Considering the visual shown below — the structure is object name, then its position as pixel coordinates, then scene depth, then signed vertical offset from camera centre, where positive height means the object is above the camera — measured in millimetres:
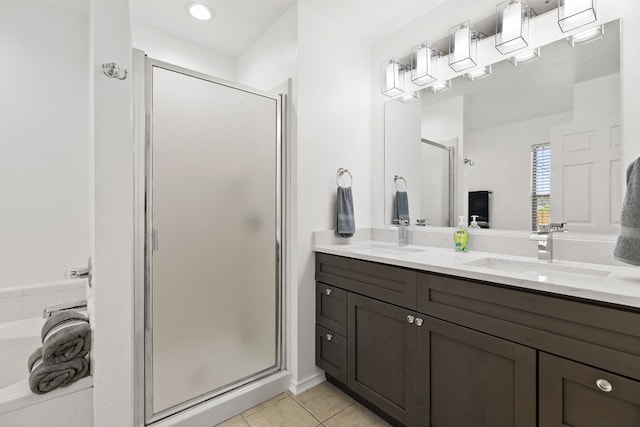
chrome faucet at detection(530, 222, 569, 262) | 1444 -135
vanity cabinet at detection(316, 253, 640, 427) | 907 -560
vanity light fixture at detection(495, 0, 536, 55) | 1560 +1013
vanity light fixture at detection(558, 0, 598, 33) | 1372 +944
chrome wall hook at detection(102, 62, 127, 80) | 1219 +586
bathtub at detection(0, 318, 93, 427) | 1119 -779
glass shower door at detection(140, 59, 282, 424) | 1476 -153
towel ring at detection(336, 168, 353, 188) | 2168 +289
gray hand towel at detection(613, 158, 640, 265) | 1006 -43
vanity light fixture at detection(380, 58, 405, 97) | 2154 +990
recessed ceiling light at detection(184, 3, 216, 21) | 1956 +1365
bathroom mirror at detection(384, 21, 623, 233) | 1379 +385
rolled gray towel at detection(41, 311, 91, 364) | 1231 -559
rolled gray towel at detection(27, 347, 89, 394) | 1169 -672
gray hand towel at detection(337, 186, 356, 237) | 2064 -20
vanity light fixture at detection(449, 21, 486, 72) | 1772 +1020
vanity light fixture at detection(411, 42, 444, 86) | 1966 +1012
